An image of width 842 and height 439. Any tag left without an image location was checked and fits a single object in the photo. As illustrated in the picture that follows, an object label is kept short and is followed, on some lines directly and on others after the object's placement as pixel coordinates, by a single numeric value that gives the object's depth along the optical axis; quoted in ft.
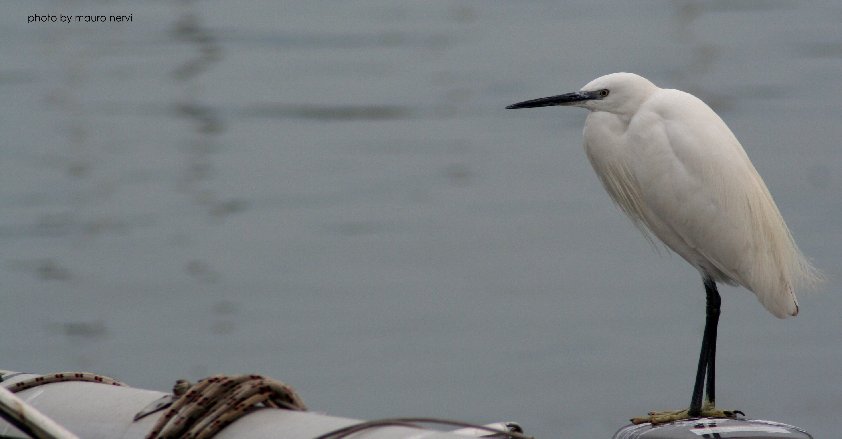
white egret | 47.43
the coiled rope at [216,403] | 45.49
